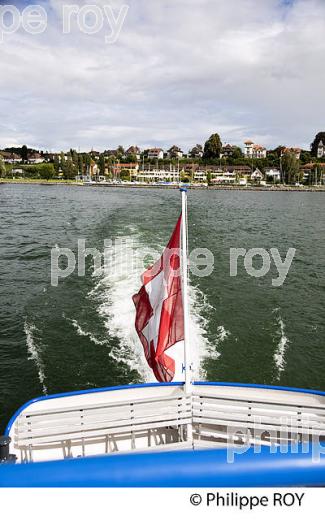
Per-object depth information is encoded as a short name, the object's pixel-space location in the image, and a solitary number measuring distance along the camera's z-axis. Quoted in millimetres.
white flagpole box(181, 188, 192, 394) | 5445
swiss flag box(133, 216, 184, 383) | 6035
